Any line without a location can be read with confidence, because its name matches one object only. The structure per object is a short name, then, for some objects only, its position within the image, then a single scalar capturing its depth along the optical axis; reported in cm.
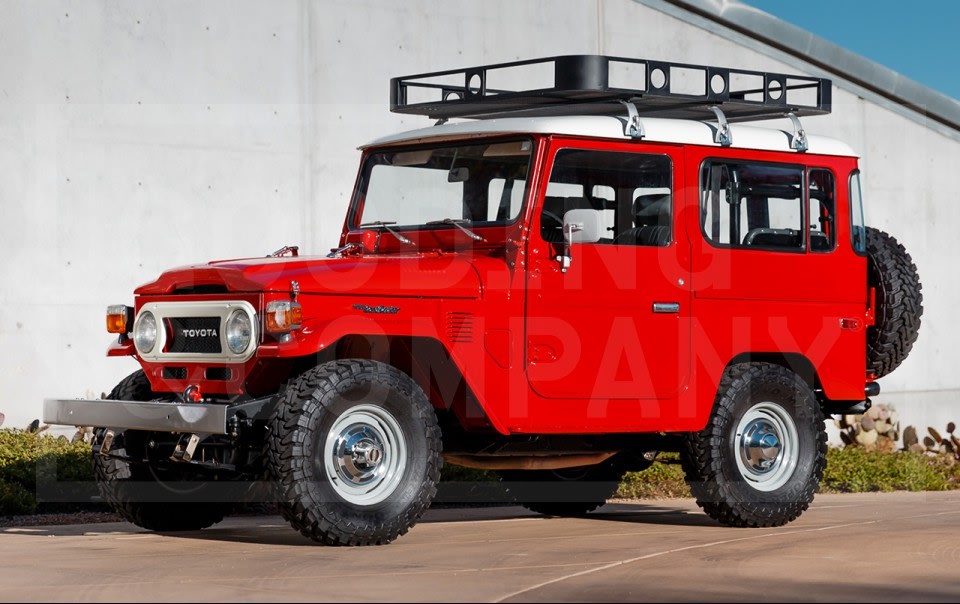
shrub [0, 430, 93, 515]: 1005
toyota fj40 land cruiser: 778
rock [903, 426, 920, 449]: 1602
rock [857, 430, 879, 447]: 1564
